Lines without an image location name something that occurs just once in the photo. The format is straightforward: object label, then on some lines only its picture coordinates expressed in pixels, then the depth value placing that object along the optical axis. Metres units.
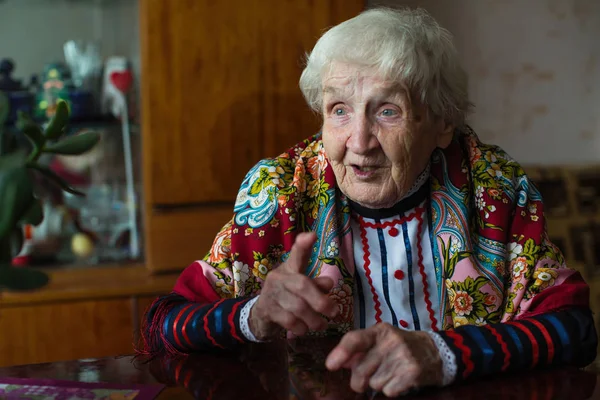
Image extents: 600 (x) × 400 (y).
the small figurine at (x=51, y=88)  2.44
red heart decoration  2.46
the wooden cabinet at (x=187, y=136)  2.27
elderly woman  1.31
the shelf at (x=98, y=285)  2.23
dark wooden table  0.97
